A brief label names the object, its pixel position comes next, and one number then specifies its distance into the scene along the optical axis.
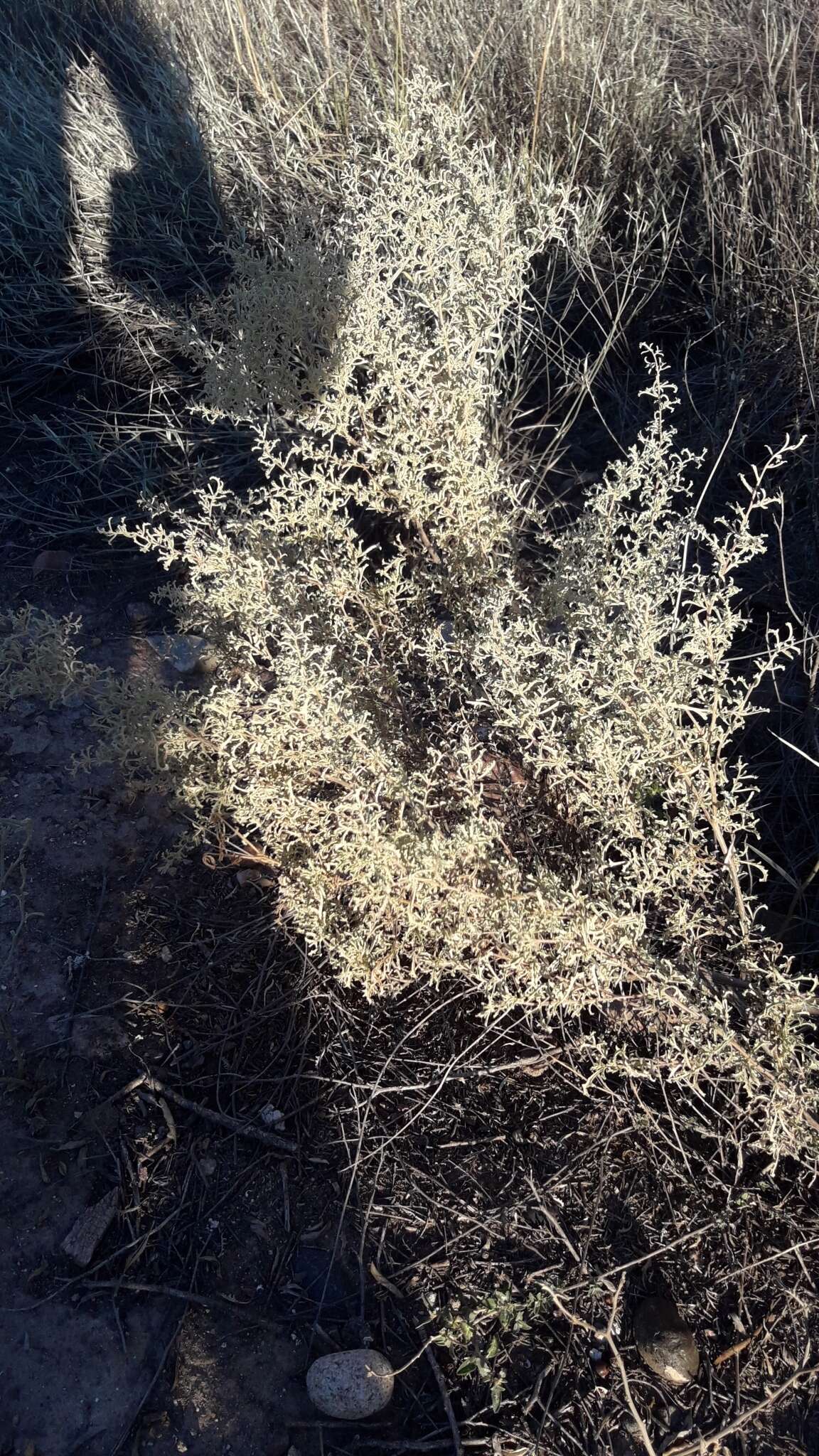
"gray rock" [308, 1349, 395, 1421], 1.60
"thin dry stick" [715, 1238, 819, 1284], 1.65
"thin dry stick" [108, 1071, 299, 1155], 1.93
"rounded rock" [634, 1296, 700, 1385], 1.60
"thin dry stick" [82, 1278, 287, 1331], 1.74
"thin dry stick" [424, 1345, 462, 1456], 1.55
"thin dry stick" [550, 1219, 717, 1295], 1.67
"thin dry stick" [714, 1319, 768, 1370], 1.61
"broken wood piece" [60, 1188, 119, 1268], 1.82
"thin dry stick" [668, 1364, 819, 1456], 1.52
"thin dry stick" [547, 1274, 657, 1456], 1.51
